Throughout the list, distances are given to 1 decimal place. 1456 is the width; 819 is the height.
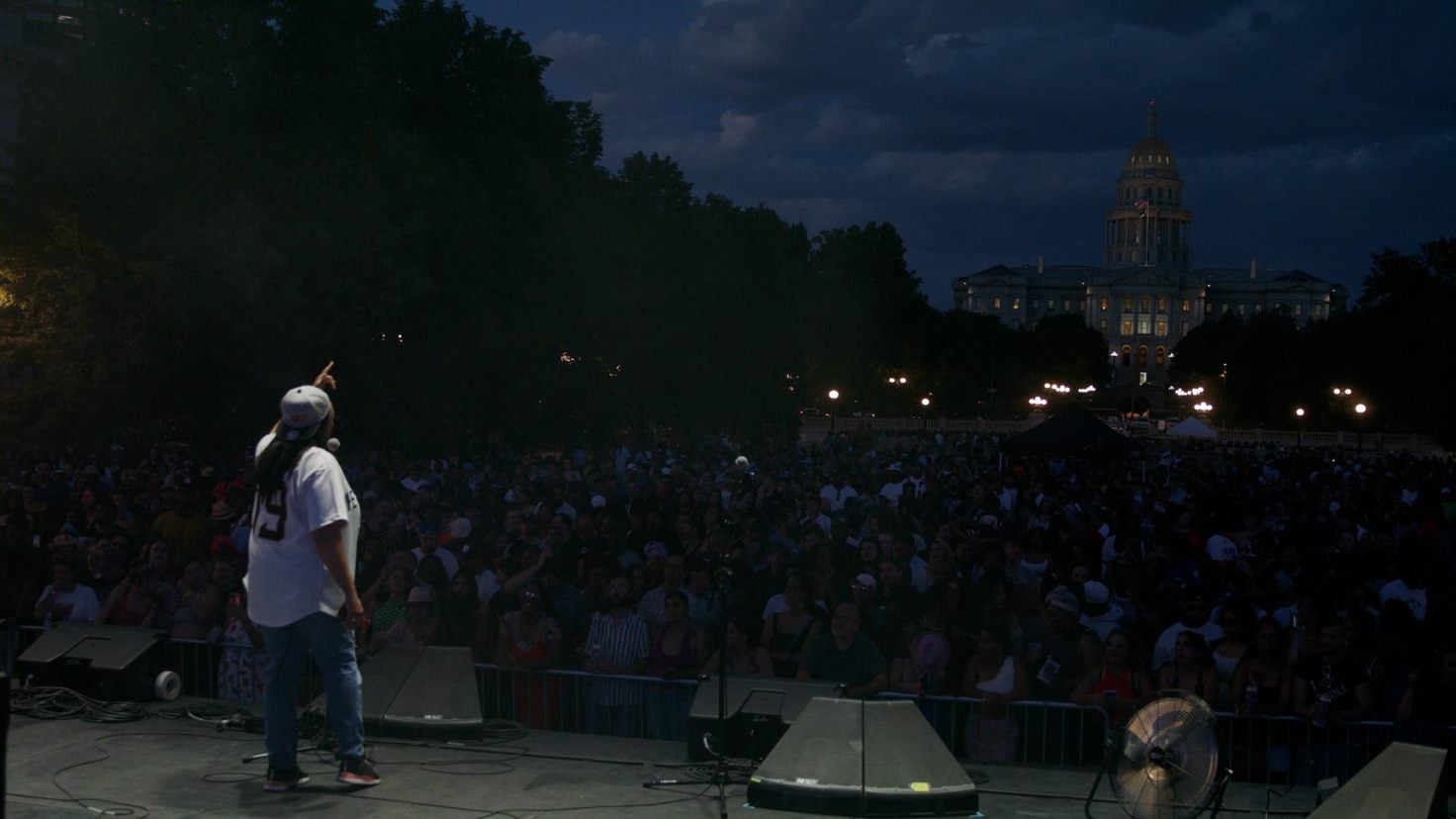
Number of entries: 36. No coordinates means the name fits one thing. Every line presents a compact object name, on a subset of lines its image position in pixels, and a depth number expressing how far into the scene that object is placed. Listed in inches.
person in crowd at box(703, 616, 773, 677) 311.9
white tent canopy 1887.3
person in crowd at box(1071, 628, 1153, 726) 285.6
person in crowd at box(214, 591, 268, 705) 298.4
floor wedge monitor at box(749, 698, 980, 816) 205.2
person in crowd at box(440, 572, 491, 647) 353.4
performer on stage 211.5
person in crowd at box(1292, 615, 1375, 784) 260.2
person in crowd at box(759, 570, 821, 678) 320.8
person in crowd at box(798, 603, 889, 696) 296.4
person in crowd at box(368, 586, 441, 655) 330.6
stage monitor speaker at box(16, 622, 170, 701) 277.4
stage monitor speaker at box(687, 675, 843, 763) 242.5
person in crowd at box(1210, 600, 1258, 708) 304.8
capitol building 6727.4
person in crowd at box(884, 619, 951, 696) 301.6
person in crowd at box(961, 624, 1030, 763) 273.0
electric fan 199.5
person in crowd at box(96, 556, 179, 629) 352.5
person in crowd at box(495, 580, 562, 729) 297.3
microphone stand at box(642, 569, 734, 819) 226.4
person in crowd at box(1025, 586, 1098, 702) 299.7
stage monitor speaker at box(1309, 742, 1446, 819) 179.0
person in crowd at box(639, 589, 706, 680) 313.1
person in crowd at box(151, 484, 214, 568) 466.6
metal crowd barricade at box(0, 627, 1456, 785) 260.1
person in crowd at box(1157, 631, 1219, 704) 281.9
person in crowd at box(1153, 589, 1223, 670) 319.0
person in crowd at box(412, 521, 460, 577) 422.6
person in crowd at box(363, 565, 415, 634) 340.2
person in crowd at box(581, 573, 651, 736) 294.4
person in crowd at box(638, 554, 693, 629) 351.6
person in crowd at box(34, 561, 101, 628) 353.7
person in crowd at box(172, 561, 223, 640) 339.3
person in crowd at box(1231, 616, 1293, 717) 277.7
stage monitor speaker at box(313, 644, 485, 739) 254.2
